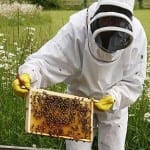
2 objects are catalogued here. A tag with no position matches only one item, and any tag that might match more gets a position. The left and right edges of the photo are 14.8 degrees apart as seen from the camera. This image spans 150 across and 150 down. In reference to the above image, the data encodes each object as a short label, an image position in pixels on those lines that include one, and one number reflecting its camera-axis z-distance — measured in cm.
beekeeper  335
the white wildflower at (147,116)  464
